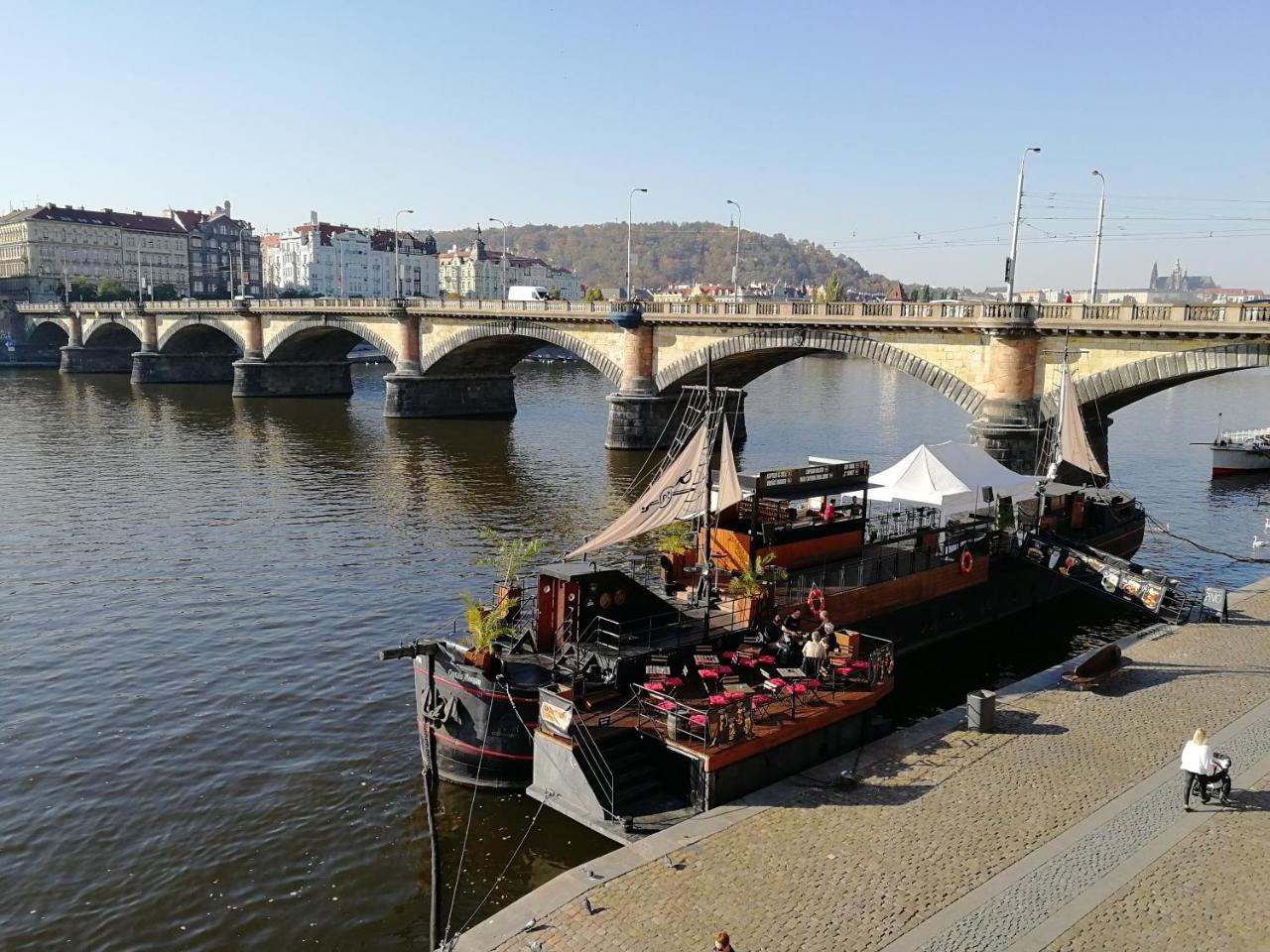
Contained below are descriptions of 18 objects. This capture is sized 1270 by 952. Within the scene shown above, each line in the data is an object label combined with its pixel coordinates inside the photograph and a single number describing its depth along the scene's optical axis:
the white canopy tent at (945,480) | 28.17
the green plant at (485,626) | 18.42
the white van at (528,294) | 98.44
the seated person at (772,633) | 20.70
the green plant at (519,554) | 20.86
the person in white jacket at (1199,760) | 15.36
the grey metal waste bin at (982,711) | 18.69
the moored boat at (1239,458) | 55.22
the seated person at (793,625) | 20.89
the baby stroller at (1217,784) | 15.55
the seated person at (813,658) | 19.50
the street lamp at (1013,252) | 45.22
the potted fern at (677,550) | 23.56
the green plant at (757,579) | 21.56
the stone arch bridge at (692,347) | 40.59
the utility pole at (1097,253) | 47.88
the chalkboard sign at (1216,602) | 26.55
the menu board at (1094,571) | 27.44
